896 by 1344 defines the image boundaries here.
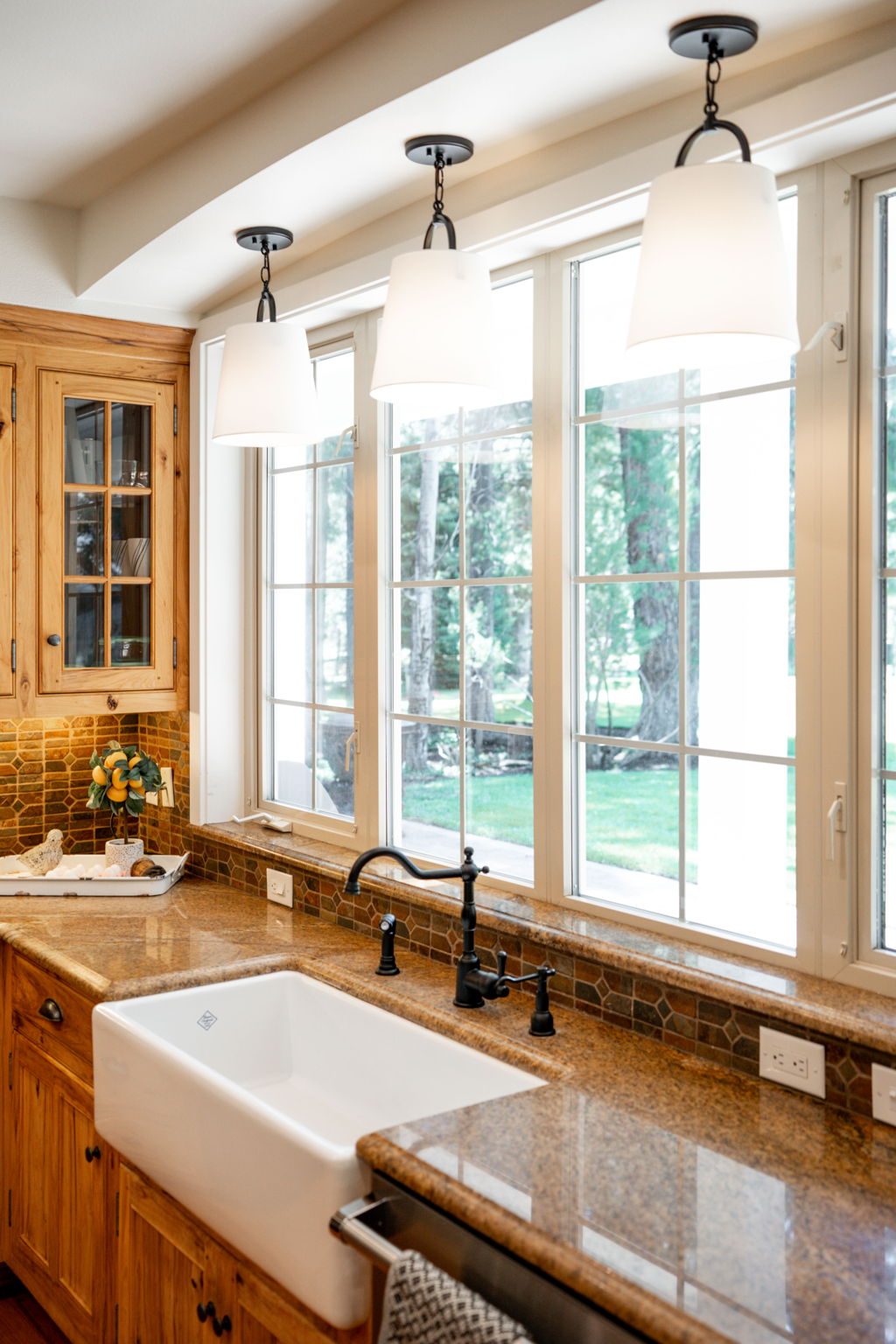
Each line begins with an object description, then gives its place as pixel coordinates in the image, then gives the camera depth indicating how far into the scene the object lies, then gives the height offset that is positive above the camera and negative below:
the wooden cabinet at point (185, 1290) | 1.78 -1.06
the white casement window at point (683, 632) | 2.01 +0.04
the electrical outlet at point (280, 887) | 3.00 -0.61
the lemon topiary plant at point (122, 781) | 3.20 -0.36
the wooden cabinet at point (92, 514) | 3.15 +0.38
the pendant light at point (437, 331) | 2.01 +0.55
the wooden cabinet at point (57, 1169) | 2.45 -1.15
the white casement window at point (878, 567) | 1.84 +0.13
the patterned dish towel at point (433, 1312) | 1.31 -0.76
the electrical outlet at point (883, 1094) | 1.65 -0.63
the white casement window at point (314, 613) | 3.10 +0.11
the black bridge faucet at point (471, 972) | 2.03 -0.58
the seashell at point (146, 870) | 3.15 -0.59
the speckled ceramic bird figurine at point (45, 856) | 3.17 -0.56
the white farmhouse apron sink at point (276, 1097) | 1.65 -0.78
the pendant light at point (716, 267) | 1.53 +0.51
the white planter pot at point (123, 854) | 3.20 -0.55
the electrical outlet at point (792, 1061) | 1.75 -0.63
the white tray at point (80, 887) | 3.09 -0.63
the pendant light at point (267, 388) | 2.61 +0.59
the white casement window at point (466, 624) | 2.52 +0.06
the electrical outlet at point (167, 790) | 3.51 -0.42
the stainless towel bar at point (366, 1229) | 1.50 -0.76
